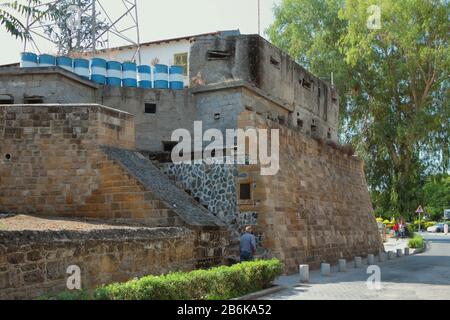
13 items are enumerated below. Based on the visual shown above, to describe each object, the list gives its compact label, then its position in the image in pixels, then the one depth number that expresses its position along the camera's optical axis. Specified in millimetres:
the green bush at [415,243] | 27286
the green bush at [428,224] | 65638
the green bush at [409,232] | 36788
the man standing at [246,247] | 12930
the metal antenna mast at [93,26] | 20791
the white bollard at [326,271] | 14969
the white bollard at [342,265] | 16234
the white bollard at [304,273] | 13438
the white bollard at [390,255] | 21750
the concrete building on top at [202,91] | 16859
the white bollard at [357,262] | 17727
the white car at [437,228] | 58344
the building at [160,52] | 23188
